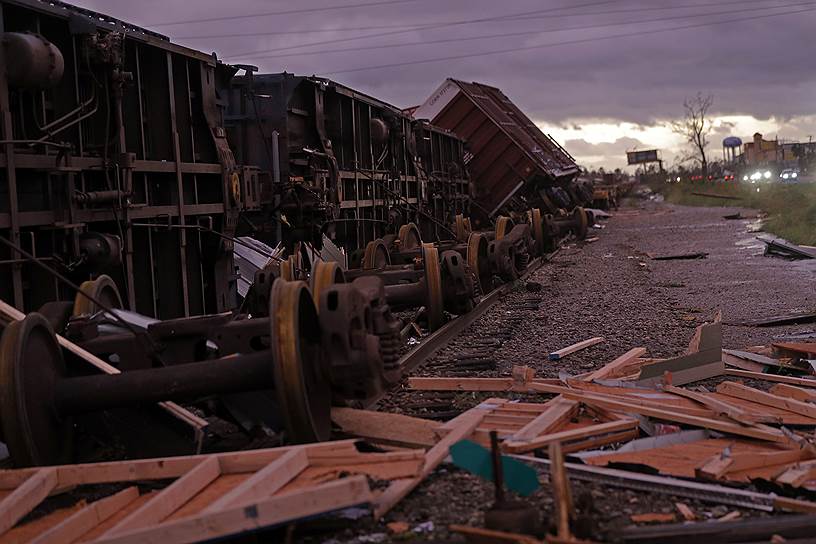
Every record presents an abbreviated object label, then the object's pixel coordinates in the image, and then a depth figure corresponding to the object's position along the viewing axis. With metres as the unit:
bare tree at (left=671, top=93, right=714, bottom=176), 119.24
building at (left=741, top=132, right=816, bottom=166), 104.12
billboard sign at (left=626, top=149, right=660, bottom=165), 118.12
